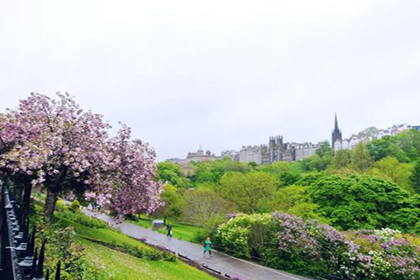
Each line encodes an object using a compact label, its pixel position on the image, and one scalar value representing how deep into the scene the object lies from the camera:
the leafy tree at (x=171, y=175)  62.81
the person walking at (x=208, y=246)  22.49
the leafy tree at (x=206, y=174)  75.15
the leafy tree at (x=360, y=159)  57.35
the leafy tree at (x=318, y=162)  89.64
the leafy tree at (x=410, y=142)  70.56
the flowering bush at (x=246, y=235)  23.10
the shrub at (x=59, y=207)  25.72
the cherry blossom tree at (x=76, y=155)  11.70
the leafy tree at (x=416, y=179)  37.78
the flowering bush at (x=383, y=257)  16.94
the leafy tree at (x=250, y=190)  35.16
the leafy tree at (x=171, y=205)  40.06
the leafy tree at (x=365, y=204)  23.75
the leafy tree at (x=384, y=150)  67.12
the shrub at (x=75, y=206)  29.88
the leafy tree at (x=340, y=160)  63.59
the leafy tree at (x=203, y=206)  34.92
